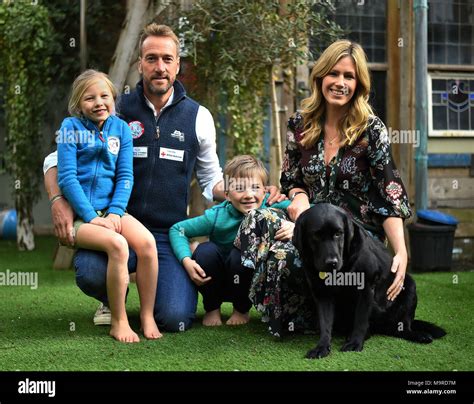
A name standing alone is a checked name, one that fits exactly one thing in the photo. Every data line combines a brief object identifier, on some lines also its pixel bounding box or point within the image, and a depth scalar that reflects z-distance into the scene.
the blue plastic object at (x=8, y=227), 8.87
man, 3.63
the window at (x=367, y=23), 7.07
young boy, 3.64
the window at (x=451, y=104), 7.34
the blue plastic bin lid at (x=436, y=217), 6.30
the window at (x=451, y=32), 7.29
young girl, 3.40
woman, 3.40
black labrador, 2.97
